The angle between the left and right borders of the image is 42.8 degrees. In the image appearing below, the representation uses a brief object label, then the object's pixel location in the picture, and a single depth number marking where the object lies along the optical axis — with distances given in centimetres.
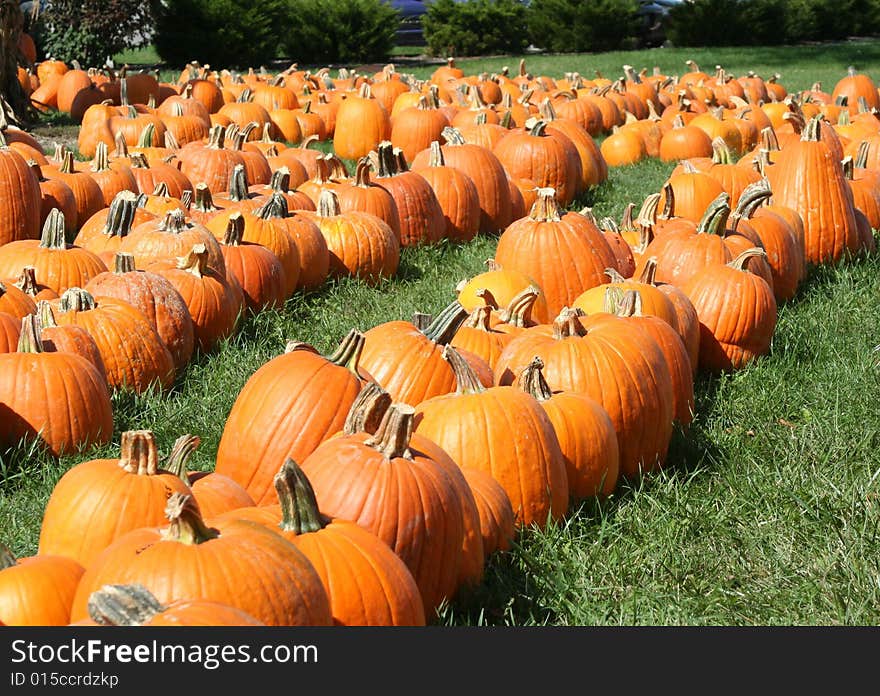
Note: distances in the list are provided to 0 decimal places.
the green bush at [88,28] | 2016
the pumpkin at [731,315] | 508
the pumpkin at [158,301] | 481
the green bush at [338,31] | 2562
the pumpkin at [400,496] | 282
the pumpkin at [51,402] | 407
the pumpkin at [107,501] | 294
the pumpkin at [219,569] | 225
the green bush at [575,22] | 2950
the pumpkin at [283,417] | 349
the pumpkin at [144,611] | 200
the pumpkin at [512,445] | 339
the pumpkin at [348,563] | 250
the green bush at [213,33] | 2308
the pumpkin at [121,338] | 459
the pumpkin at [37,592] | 249
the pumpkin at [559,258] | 571
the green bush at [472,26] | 2855
